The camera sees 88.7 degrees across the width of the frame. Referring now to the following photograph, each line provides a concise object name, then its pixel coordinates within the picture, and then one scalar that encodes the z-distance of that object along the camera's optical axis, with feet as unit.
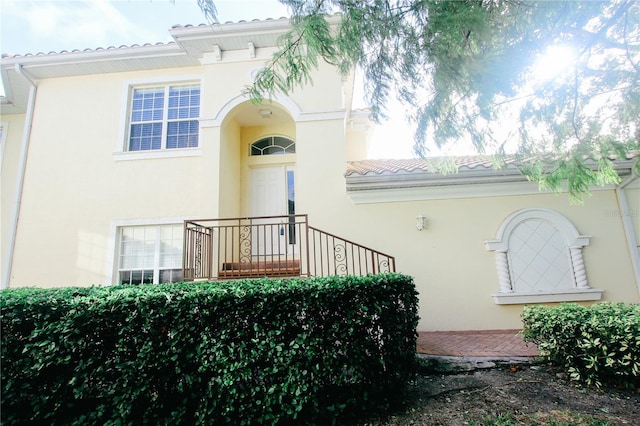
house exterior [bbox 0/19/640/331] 22.35
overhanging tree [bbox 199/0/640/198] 11.35
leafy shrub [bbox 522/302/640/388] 12.34
